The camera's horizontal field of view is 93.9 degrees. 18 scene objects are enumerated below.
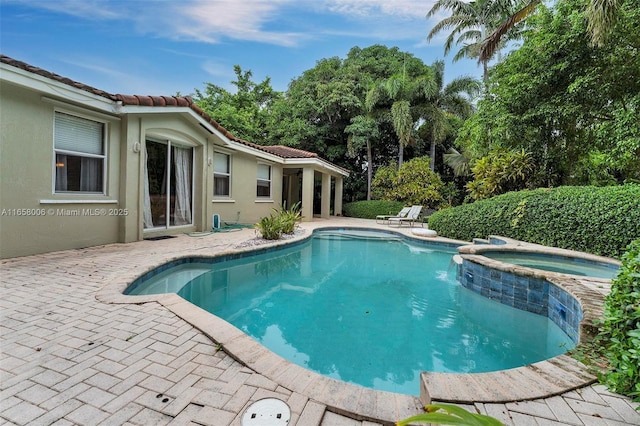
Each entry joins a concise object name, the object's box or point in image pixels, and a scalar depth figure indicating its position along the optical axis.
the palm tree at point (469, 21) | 17.48
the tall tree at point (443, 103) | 19.93
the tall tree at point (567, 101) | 9.52
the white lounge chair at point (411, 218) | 15.10
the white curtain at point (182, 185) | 9.80
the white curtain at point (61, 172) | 6.46
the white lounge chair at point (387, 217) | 16.33
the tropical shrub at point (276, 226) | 9.54
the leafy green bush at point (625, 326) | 1.97
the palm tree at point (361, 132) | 20.25
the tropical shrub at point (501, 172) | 12.66
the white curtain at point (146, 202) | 8.48
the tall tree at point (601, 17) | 7.23
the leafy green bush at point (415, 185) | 18.97
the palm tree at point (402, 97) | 18.98
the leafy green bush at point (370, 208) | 19.28
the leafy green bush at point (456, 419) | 0.87
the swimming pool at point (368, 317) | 3.46
